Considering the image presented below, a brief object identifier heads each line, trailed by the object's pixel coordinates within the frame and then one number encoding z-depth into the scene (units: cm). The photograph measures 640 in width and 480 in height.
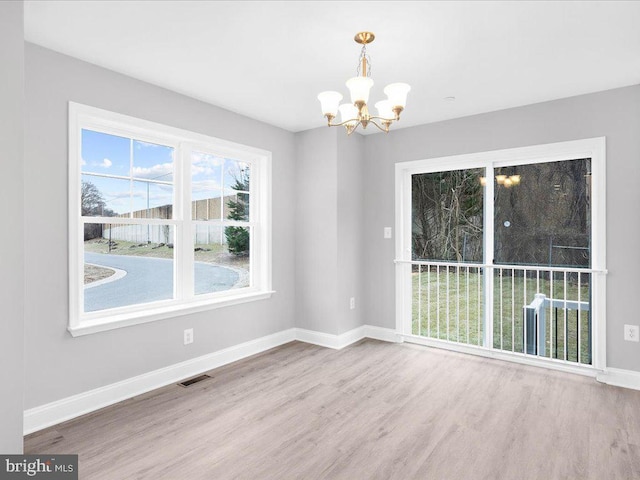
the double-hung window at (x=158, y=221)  279
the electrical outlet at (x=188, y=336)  332
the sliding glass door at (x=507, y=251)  342
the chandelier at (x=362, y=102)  214
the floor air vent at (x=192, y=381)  316
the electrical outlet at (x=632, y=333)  310
